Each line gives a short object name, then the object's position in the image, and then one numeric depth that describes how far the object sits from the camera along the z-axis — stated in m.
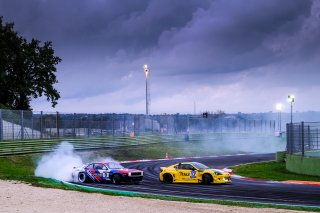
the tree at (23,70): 72.81
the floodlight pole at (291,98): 59.25
